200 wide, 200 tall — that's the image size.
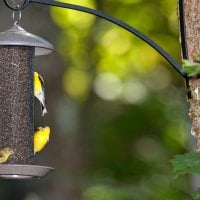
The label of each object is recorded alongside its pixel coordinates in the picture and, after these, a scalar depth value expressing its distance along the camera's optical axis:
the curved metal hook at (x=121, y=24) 12.91
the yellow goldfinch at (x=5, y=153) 13.99
